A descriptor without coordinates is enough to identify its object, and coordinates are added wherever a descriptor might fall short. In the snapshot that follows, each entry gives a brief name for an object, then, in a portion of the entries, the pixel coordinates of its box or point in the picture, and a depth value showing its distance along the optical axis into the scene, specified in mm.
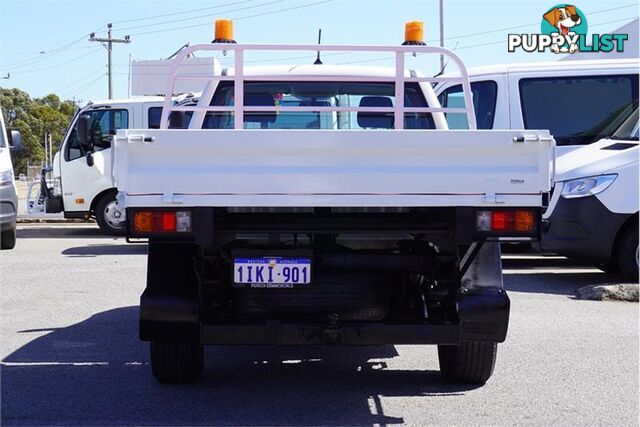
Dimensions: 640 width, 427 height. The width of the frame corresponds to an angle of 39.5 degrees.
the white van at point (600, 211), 9391
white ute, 4613
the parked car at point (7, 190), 12977
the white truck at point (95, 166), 15469
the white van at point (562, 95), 11070
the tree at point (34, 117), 62875
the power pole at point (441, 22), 36469
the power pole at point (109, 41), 56312
